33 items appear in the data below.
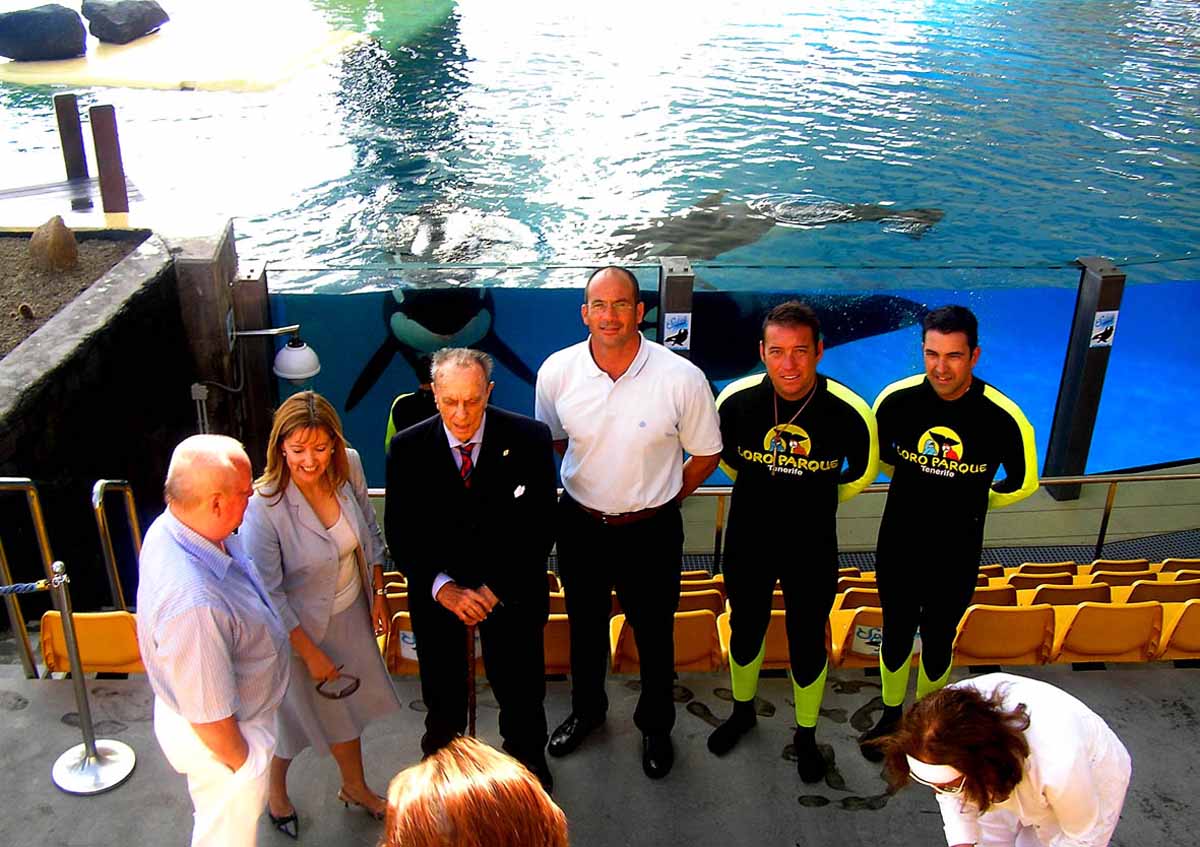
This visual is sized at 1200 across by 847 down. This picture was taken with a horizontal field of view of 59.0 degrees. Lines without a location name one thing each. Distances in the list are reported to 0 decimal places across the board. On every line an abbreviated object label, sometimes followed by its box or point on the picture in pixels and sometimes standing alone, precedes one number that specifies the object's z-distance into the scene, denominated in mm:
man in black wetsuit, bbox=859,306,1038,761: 3516
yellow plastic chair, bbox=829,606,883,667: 4047
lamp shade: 7301
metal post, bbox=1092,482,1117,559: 5840
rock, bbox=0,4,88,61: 23812
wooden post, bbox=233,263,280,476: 7691
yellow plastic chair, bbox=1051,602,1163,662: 4117
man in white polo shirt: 3449
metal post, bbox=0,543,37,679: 3670
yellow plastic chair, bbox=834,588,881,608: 4668
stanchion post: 3293
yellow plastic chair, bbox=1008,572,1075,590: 5234
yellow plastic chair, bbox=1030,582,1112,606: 4766
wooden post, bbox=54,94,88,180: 12080
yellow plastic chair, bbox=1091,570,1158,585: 5348
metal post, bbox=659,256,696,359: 7457
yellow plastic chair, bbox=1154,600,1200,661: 4156
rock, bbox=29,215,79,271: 7652
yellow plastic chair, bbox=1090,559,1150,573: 5680
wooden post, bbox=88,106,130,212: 9352
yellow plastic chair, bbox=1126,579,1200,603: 4723
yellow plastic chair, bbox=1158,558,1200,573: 5696
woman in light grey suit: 2951
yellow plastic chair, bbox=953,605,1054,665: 4117
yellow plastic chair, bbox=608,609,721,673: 4012
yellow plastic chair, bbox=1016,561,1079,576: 5641
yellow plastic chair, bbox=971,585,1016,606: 4660
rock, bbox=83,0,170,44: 25781
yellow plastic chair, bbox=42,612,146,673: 3850
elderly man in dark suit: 3219
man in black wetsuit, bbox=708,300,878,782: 3494
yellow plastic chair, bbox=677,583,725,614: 4430
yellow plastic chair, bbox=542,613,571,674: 4051
